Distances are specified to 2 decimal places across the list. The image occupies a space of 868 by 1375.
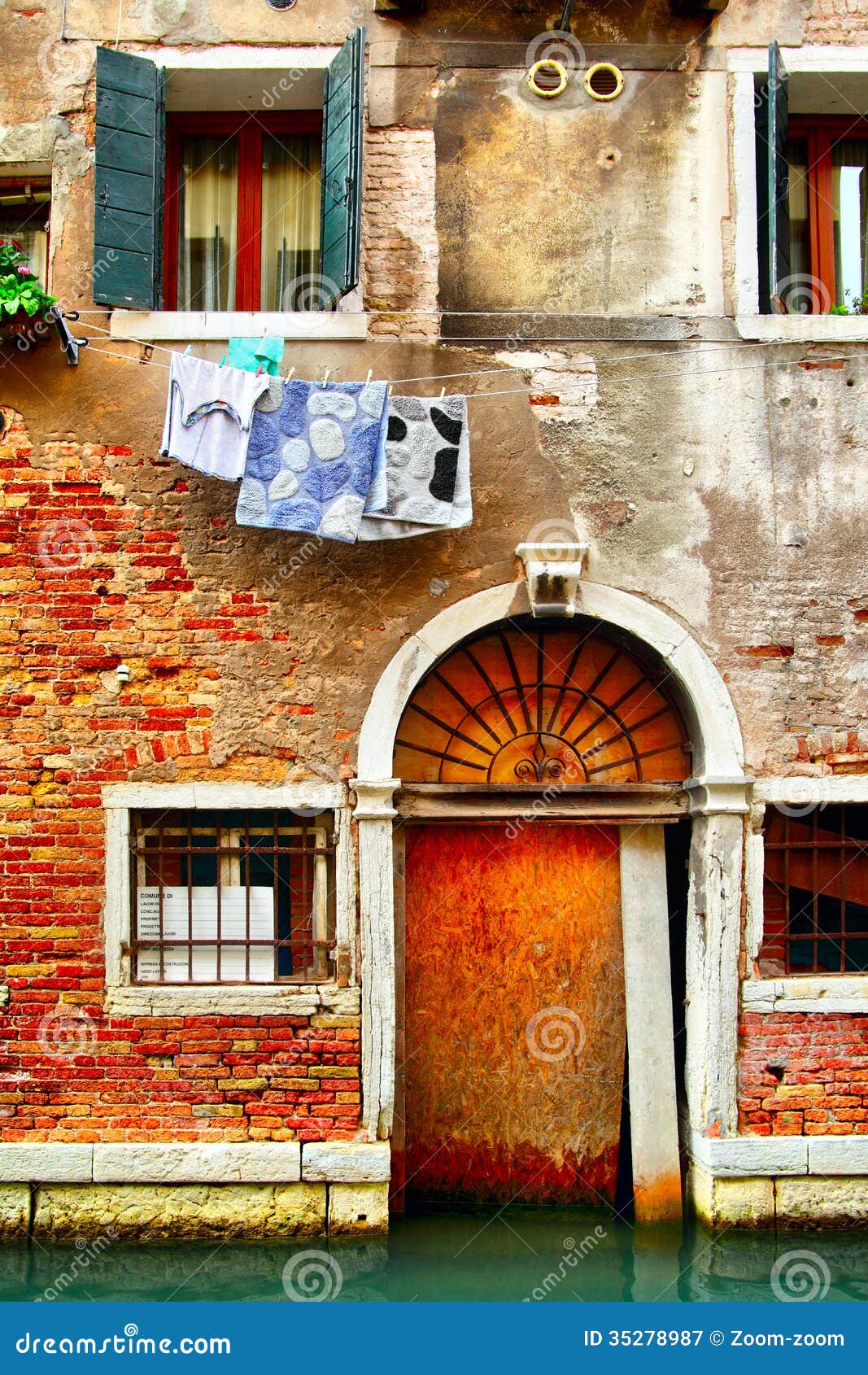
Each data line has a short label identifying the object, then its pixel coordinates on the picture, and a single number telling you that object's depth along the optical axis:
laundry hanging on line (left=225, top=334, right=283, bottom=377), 5.49
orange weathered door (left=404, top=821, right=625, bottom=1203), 5.82
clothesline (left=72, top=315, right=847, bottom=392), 5.67
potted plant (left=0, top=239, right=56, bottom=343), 5.42
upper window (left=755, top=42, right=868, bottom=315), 5.95
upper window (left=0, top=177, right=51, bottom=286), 6.00
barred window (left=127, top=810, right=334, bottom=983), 5.58
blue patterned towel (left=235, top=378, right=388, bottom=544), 5.32
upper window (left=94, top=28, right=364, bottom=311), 6.05
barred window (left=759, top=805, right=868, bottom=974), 5.72
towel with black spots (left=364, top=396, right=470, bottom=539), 5.44
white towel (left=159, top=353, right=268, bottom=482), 5.36
